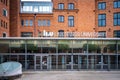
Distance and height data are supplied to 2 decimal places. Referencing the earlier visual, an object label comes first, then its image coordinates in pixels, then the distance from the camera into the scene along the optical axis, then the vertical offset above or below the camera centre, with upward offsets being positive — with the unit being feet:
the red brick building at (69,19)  63.18 +13.91
